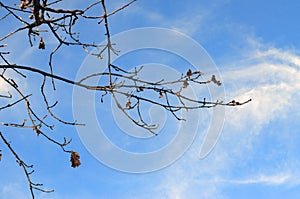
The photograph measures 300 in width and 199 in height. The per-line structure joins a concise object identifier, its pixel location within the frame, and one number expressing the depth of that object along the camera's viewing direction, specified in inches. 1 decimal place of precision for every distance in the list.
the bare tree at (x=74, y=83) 191.9
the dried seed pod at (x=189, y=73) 210.1
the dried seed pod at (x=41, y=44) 210.3
